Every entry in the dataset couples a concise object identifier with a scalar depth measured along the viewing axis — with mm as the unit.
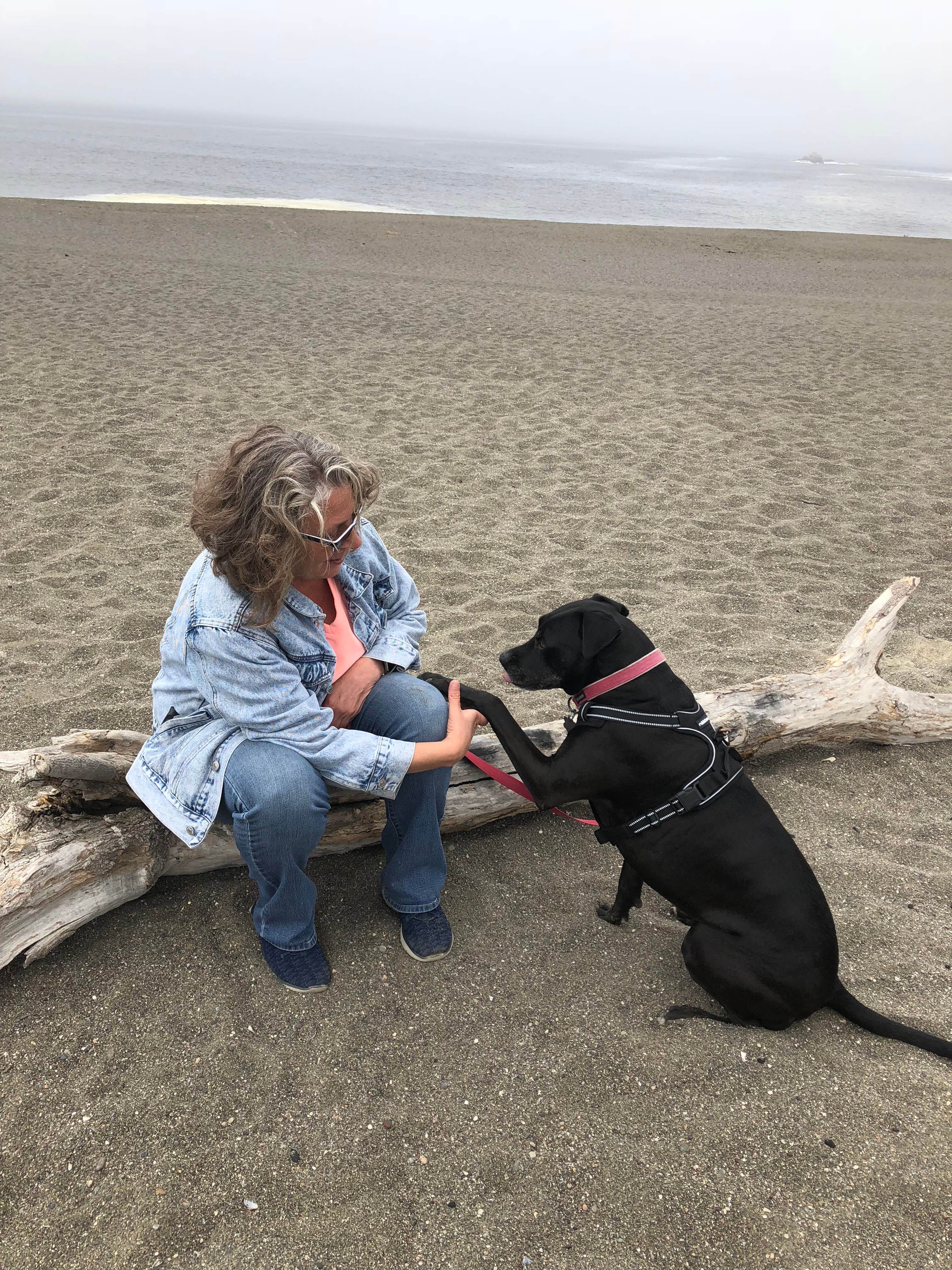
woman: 2098
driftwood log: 2424
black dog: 2311
